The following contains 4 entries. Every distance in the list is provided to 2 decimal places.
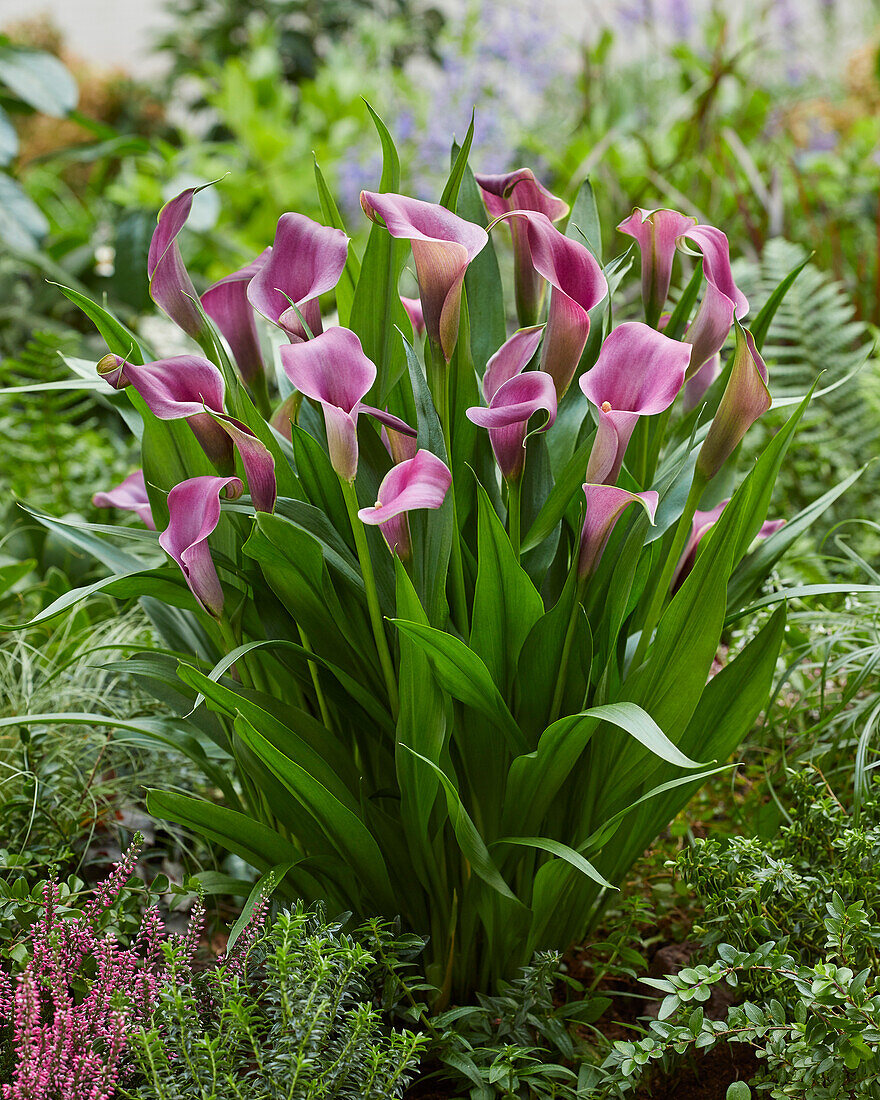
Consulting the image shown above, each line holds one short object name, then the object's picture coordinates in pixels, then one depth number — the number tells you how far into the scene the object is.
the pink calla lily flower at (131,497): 2.10
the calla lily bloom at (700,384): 2.10
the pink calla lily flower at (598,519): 1.90
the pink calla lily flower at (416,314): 2.14
